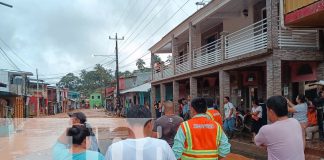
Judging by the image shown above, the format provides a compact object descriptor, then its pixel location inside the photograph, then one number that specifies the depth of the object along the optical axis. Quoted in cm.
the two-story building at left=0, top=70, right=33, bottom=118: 3488
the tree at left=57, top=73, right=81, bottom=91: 14438
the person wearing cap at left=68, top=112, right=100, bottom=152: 564
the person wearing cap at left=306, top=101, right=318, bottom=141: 1216
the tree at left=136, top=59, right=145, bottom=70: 10056
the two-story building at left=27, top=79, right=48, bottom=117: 6136
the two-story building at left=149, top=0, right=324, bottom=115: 1395
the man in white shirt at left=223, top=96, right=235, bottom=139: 1502
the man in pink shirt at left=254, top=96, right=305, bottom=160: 407
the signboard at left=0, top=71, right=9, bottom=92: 4025
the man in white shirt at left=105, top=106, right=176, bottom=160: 301
